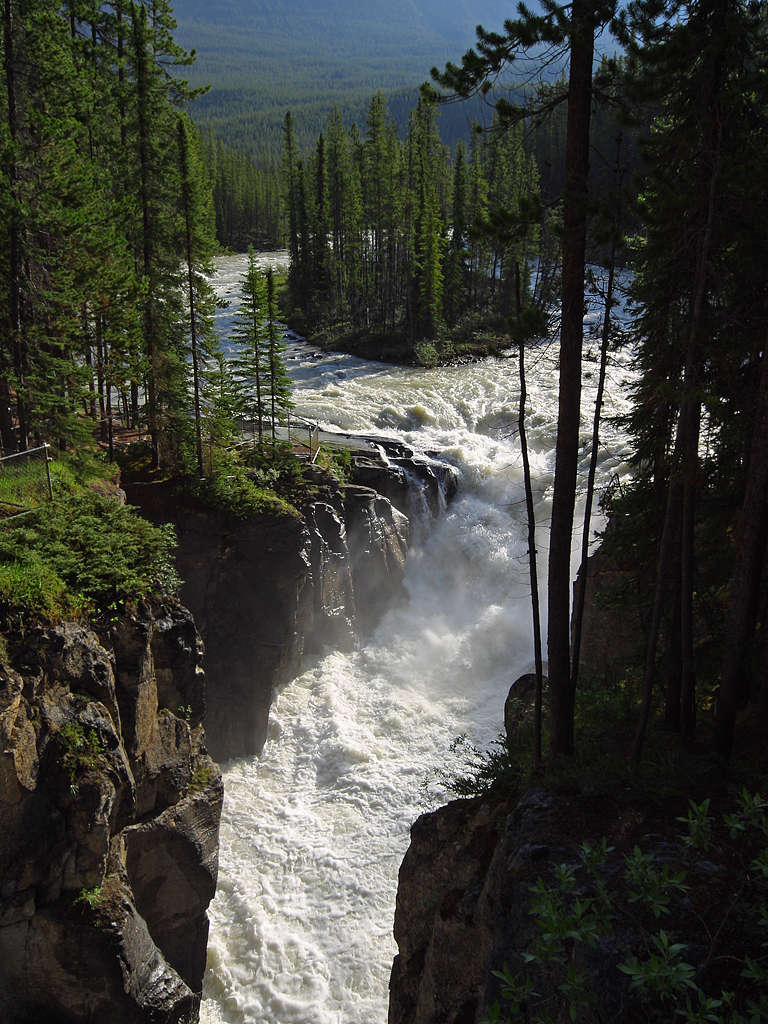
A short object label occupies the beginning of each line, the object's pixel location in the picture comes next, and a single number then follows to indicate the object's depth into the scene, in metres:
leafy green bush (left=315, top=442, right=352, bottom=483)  26.19
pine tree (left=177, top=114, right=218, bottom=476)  19.64
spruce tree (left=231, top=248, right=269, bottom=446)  22.55
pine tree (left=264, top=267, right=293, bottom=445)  23.27
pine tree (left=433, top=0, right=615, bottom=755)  7.78
